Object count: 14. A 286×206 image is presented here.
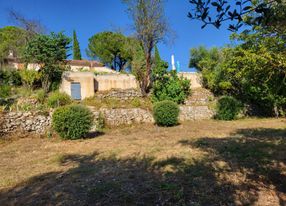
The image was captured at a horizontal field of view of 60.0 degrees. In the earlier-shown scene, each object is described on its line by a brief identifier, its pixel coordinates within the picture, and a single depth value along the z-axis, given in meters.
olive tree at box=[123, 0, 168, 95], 19.05
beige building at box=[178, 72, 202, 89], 22.44
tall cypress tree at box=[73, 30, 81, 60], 37.09
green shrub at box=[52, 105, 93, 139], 10.41
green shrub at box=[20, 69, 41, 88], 17.59
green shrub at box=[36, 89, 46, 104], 16.00
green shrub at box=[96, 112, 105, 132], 13.78
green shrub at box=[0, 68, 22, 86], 18.33
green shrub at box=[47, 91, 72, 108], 15.22
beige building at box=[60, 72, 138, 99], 17.92
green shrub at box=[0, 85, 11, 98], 16.23
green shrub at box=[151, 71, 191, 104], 18.94
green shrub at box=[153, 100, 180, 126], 14.02
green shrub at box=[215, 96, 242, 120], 16.91
